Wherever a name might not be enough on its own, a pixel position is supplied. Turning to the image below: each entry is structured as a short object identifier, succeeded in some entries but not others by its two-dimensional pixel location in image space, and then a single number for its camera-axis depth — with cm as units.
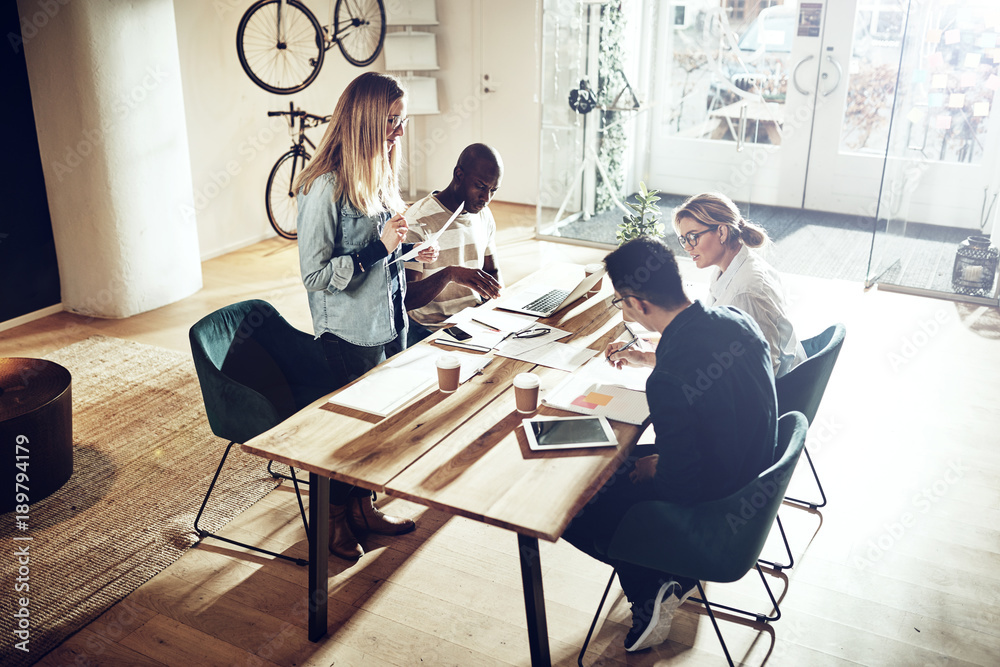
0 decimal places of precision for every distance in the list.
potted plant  358
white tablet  217
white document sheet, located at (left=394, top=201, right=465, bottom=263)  287
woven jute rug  271
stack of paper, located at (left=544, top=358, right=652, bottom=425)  235
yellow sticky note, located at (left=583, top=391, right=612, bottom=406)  241
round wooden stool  305
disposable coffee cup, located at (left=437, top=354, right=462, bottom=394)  243
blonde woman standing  262
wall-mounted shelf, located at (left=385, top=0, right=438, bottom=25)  758
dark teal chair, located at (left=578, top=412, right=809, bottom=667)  202
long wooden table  193
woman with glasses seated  272
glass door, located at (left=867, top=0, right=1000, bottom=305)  530
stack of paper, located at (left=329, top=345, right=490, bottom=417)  239
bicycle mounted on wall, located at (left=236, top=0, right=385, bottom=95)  630
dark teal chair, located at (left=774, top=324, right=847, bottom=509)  265
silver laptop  317
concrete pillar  475
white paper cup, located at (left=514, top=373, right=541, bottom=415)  232
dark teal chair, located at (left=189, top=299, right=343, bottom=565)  266
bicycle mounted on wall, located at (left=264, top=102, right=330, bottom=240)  661
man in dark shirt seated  201
